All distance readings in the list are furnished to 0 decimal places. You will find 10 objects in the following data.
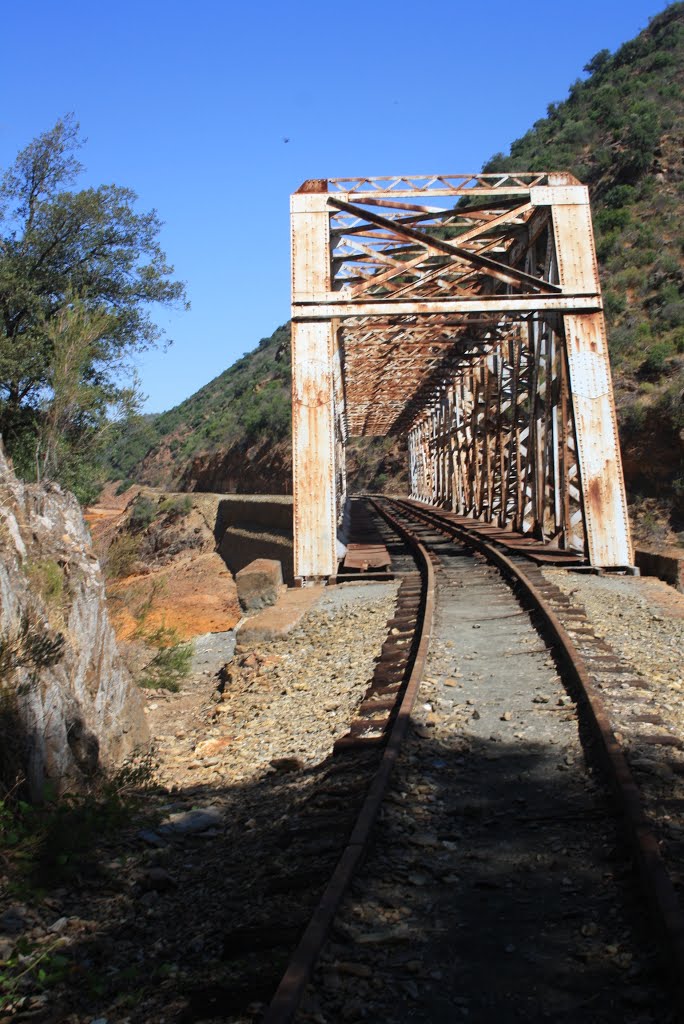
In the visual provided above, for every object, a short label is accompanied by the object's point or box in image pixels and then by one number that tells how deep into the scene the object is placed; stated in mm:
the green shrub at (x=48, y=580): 5914
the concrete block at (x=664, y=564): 11820
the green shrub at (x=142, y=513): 33381
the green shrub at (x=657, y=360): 31328
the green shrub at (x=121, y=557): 11125
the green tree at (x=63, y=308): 15766
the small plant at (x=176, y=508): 34406
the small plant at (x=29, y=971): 3260
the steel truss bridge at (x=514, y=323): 13039
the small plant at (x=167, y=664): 8531
